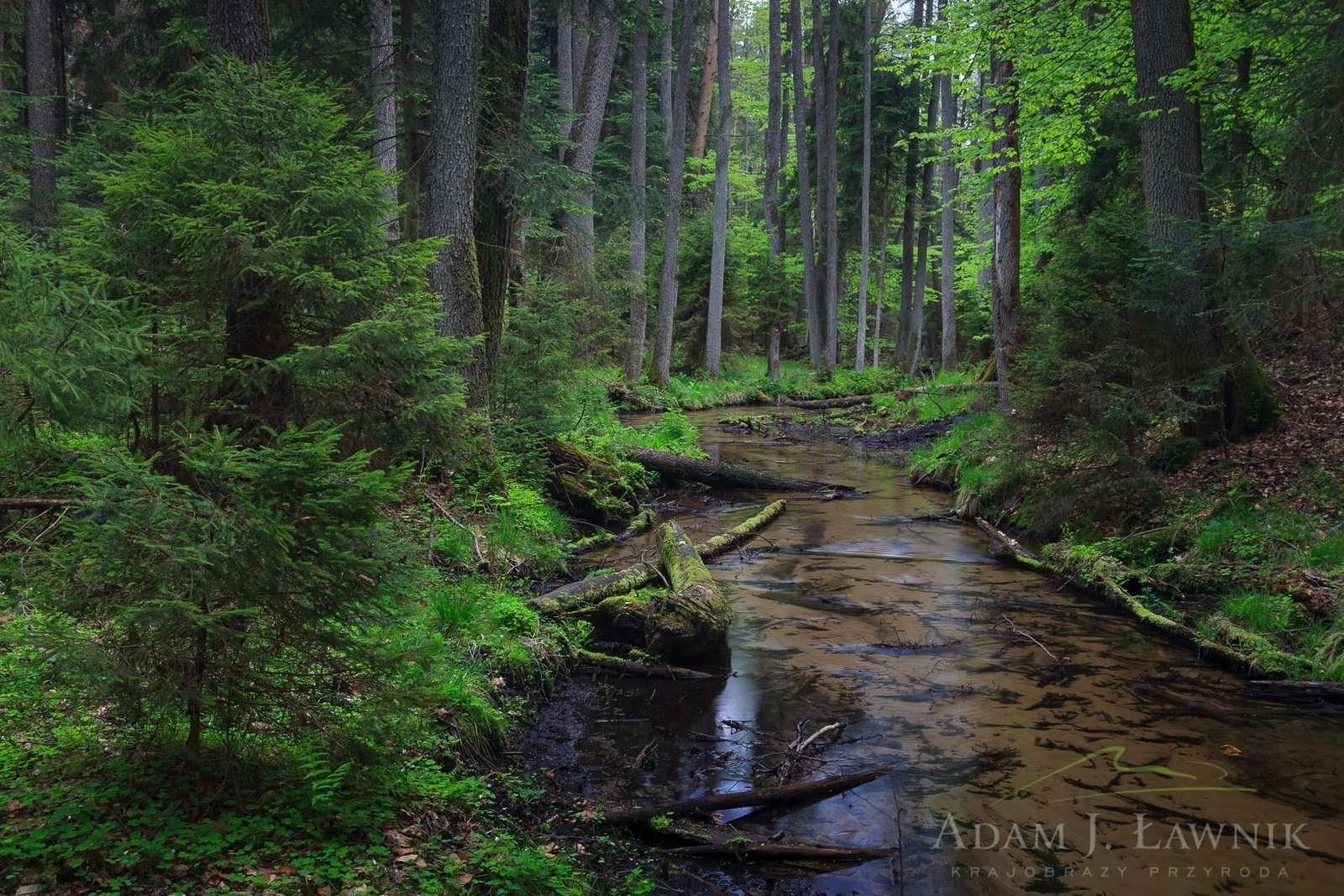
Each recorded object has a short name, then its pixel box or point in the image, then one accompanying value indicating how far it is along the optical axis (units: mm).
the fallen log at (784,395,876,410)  27069
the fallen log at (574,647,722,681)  6398
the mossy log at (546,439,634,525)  10570
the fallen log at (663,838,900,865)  4066
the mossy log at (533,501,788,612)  6918
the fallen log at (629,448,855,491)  13453
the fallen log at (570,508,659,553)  9502
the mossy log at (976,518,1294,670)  6336
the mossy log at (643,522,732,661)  6695
